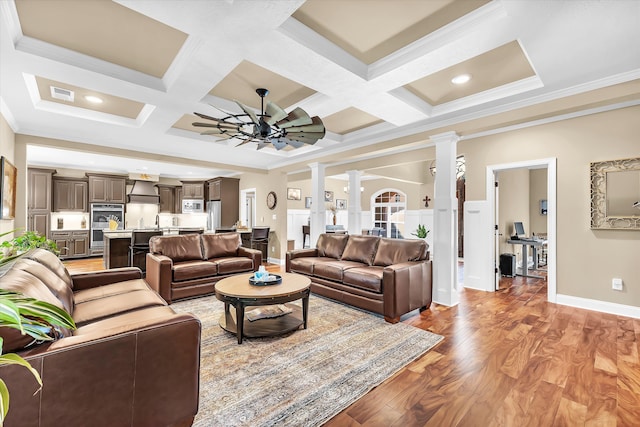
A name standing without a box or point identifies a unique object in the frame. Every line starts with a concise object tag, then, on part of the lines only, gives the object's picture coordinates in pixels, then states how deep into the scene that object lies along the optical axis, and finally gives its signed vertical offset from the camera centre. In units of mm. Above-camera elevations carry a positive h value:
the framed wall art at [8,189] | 3477 +321
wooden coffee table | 2710 -819
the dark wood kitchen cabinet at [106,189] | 8086 +718
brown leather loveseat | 3924 -736
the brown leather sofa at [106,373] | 1203 -739
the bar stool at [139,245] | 5152 -557
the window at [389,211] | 10281 +93
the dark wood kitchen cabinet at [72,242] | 7609 -765
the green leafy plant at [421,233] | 5590 -373
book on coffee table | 3223 -1138
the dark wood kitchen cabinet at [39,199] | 7222 +369
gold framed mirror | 3400 +231
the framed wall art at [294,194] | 9977 +691
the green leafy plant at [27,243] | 3164 -336
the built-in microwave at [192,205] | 9578 +287
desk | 5433 -586
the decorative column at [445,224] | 3979 -144
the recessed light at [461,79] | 2990 +1413
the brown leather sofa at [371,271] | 3285 -742
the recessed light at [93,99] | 3534 +1419
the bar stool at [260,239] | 7004 -620
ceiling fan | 2666 +869
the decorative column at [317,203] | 6348 +236
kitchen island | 5371 -712
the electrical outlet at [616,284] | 3488 -852
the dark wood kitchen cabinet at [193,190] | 9562 +781
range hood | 8609 +610
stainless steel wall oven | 8031 -94
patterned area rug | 1804 -1216
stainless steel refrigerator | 8797 -9
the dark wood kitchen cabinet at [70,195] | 7715 +511
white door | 4594 -526
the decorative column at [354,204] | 6388 +218
